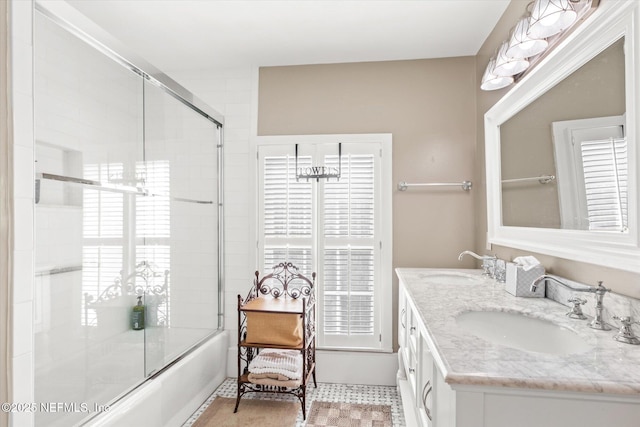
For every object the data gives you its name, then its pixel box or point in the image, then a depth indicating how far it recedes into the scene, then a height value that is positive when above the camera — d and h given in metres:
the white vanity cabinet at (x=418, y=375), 1.10 -0.62
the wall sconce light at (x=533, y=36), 1.34 +0.80
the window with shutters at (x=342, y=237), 2.63 -0.13
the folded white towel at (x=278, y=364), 2.22 -0.94
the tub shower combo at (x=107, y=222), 1.53 +0.00
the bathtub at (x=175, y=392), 1.60 -0.96
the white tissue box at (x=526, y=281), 1.53 -0.28
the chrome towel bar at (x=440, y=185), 2.56 +0.26
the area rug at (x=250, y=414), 2.12 -1.23
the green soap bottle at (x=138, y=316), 2.05 -0.56
